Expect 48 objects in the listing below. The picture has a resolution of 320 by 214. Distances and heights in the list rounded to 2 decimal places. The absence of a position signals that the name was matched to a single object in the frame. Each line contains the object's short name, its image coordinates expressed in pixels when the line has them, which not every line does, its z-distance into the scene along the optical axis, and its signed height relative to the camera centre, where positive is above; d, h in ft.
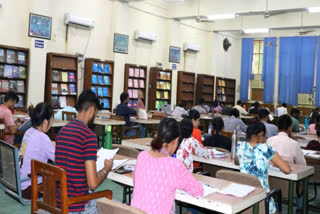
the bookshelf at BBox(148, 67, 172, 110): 37.86 +0.80
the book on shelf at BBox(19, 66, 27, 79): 27.03 +1.32
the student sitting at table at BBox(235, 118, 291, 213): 9.51 -1.62
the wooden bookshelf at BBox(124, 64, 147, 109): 34.87 +1.24
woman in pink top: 6.76 -1.73
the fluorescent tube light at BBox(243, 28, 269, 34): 40.40 +8.05
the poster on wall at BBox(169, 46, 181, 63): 40.19 +4.78
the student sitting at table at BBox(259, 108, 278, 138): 18.67 -1.51
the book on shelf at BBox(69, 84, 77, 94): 30.32 +0.17
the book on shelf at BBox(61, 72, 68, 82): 29.55 +1.20
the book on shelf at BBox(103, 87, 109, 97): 33.06 +0.01
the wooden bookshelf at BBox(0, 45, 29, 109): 26.04 +1.32
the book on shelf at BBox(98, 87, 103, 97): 32.53 -0.01
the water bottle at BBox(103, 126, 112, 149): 11.42 -1.65
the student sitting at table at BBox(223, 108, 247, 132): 21.21 -1.58
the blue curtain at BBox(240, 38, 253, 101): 50.29 +4.58
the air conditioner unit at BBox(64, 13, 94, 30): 29.66 +6.13
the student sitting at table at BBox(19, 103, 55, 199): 9.62 -1.52
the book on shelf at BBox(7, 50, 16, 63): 26.34 +2.47
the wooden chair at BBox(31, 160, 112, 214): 6.90 -2.14
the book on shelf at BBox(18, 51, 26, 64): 26.99 +2.48
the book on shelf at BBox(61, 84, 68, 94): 29.58 +0.13
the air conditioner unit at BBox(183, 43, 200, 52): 42.38 +5.98
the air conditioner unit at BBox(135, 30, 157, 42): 36.09 +6.15
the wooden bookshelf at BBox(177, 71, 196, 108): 41.42 +1.01
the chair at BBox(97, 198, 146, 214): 5.57 -1.92
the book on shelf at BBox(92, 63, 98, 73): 31.68 +2.25
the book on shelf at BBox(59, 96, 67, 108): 29.59 -0.91
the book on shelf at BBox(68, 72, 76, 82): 30.20 +1.22
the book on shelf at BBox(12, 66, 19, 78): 26.58 +1.32
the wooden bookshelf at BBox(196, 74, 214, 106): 44.24 +1.04
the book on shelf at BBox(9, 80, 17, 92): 26.45 +0.27
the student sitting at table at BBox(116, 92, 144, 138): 23.29 -1.28
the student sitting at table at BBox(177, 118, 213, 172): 10.70 -1.70
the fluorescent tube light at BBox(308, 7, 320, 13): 31.83 +8.47
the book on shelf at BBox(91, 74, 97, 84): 31.91 +1.18
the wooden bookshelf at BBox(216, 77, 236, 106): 47.93 +0.90
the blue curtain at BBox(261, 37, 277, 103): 47.93 +4.23
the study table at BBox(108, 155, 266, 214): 6.82 -2.15
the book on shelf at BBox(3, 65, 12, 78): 26.14 +1.32
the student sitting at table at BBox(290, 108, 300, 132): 22.47 -1.31
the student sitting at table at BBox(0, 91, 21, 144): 15.47 -1.57
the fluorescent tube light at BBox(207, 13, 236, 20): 35.83 +8.49
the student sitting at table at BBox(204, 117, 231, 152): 14.05 -1.74
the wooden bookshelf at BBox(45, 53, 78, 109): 28.68 +0.92
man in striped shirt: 7.23 -1.44
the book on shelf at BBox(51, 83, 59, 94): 28.86 +0.18
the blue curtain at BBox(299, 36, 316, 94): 45.06 +4.67
